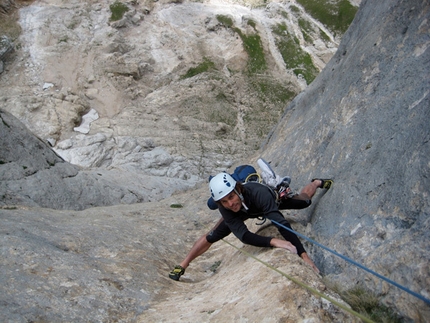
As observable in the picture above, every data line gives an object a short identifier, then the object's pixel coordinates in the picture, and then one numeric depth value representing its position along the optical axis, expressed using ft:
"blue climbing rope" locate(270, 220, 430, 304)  19.93
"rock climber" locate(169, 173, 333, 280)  20.45
